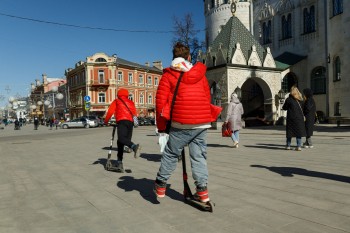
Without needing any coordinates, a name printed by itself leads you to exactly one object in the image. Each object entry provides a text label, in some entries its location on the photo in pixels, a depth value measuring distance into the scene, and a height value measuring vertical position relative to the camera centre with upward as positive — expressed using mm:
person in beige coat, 9984 -239
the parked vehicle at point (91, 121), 38344 -1027
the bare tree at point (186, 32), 37688 +9470
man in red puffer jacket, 3592 -68
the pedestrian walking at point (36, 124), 36806 -1189
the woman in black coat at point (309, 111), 9547 -97
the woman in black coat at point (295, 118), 8820 -279
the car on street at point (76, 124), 38469 -1349
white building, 20922 +4458
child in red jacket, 6643 -120
